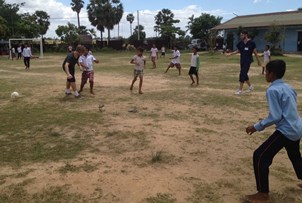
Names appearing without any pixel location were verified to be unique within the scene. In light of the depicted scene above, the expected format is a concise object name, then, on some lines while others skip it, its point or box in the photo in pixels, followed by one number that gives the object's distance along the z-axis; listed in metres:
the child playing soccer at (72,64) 7.95
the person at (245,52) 8.18
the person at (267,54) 13.31
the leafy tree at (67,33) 39.10
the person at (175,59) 13.73
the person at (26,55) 17.05
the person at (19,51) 25.90
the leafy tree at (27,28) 35.84
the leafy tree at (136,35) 42.54
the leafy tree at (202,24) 40.97
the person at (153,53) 17.36
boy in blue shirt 2.90
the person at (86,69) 8.72
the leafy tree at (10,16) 35.52
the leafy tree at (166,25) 40.41
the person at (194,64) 10.10
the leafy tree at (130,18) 57.58
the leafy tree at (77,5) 48.63
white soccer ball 8.38
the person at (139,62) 8.83
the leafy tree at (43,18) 47.74
